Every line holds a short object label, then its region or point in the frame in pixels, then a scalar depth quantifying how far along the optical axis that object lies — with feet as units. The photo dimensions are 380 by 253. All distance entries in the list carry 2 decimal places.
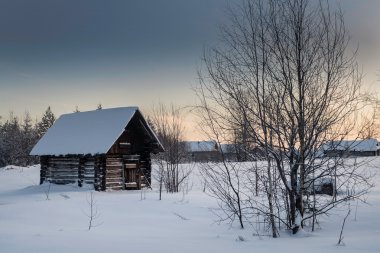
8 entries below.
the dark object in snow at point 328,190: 59.91
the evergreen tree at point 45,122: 246.43
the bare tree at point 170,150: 75.72
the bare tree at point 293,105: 29.14
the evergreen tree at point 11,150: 194.71
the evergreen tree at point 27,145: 197.90
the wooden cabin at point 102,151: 79.68
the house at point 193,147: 315.51
